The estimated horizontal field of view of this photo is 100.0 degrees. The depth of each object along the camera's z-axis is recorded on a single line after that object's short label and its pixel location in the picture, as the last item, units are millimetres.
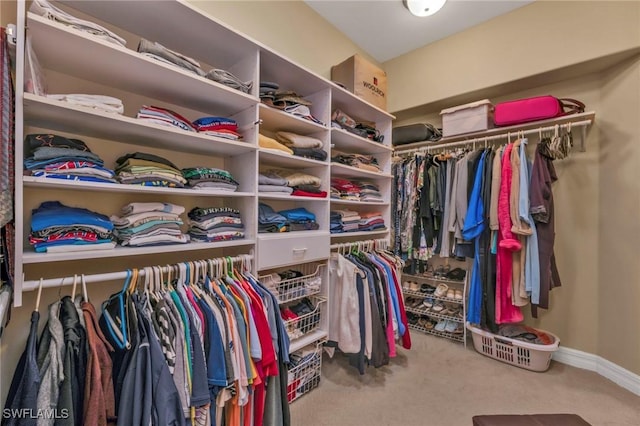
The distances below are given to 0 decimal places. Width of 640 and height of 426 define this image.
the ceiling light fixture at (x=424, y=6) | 1915
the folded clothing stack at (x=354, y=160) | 2277
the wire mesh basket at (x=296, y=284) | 1665
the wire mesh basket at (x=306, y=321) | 1790
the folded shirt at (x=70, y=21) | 935
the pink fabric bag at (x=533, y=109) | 2098
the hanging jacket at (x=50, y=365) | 804
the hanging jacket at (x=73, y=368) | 830
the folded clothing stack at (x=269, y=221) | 1632
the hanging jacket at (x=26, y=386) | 772
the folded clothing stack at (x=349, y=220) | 2214
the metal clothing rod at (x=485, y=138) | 2068
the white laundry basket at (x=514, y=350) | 2084
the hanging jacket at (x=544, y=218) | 1987
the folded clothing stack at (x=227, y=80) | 1374
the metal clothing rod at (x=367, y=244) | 2101
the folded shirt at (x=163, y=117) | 1194
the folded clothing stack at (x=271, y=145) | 1589
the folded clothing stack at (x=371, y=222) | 2390
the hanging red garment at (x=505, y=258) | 2113
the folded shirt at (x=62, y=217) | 994
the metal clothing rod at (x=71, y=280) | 913
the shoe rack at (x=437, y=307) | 2580
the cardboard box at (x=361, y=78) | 2264
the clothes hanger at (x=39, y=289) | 884
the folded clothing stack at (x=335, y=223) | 2125
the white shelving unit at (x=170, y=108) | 1006
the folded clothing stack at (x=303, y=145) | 1809
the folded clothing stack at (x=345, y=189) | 2225
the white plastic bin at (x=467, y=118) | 2389
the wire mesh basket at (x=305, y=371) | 1741
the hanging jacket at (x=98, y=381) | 872
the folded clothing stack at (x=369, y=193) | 2393
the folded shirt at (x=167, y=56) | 1166
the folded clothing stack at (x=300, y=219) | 1791
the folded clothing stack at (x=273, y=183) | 1623
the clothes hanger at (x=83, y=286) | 1006
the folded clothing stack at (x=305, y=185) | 1807
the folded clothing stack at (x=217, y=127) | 1395
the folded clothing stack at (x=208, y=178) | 1371
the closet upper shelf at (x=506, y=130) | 2062
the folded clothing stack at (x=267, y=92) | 1633
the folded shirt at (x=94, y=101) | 996
